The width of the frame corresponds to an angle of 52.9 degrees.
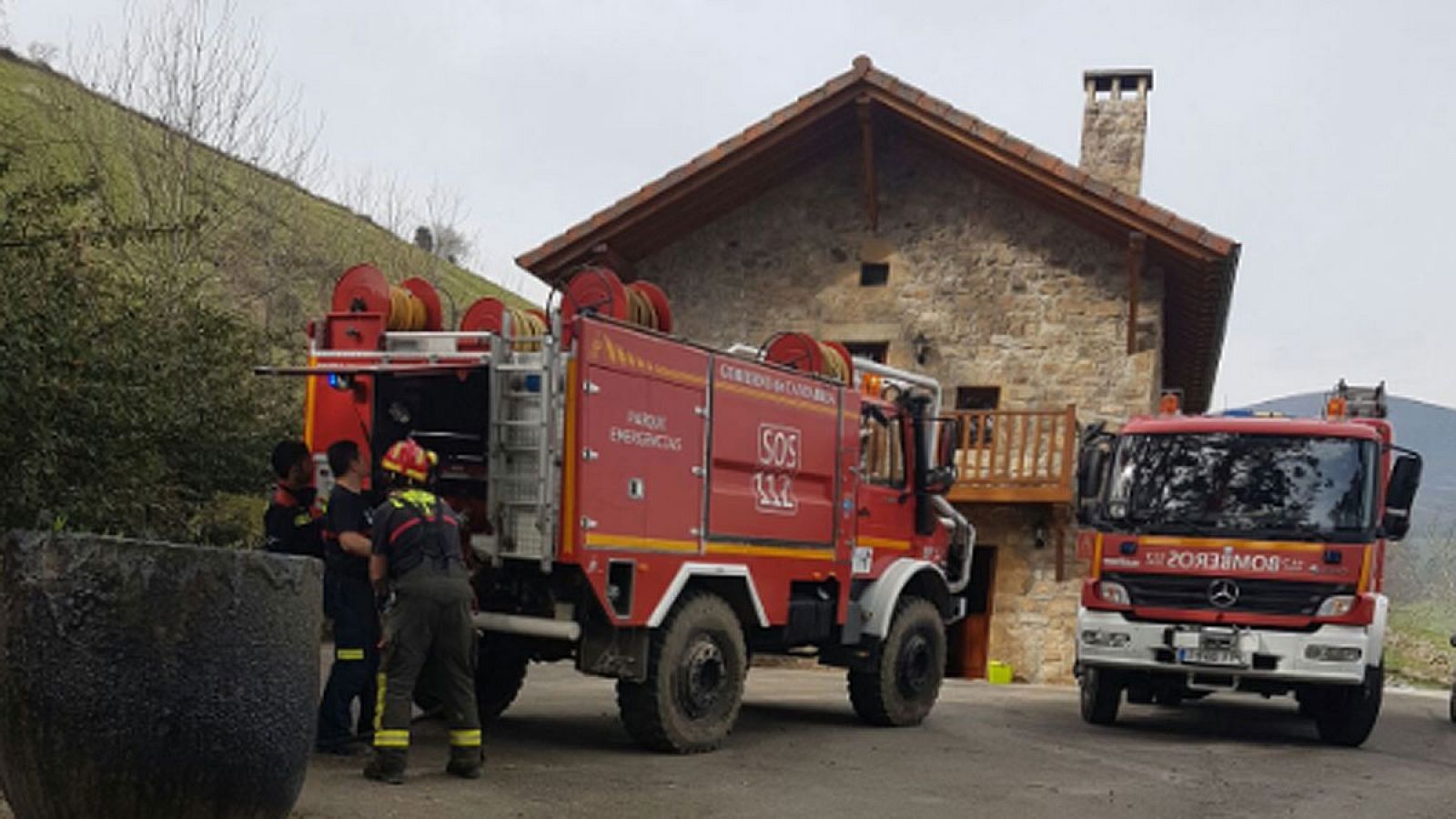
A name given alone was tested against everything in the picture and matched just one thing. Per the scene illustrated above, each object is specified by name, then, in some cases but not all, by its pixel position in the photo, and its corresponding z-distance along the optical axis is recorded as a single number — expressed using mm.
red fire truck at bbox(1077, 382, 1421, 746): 10219
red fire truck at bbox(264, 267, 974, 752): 7656
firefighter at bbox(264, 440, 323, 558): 7816
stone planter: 4309
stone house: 17531
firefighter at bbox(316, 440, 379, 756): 7473
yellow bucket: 17547
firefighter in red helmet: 6762
